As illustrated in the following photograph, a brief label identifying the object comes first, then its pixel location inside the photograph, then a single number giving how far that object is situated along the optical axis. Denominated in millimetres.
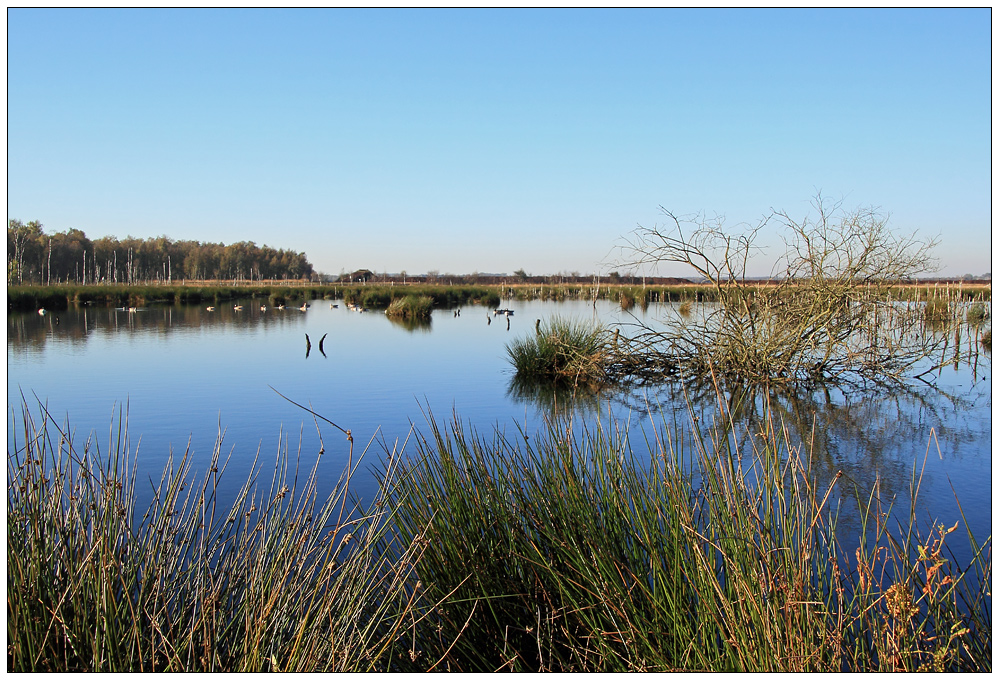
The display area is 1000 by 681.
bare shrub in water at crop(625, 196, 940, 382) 10070
